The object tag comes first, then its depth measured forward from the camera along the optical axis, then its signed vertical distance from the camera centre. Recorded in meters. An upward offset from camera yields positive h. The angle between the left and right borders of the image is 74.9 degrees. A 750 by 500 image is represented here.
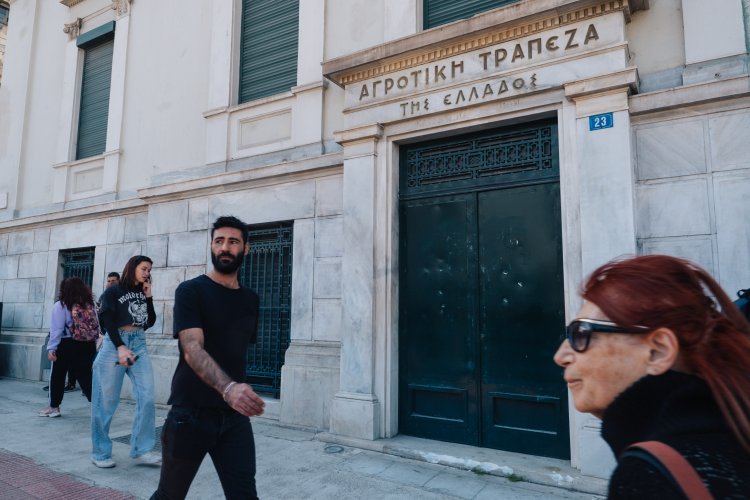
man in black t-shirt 2.57 -0.39
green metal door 5.01 +0.24
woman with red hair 0.84 -0.12
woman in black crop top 4.71 -0.58
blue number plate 4.64 +1.84
